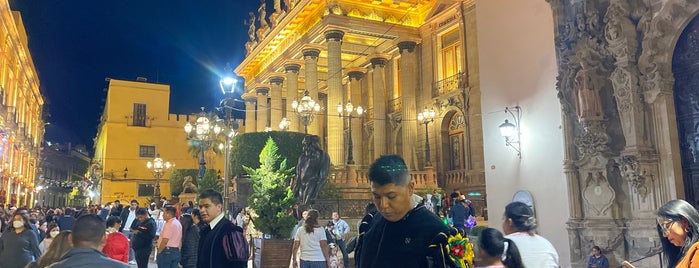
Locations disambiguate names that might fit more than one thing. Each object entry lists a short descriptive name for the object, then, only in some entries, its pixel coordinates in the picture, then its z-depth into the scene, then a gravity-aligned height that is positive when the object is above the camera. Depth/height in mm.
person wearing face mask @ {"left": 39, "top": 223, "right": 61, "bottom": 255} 9359 -560
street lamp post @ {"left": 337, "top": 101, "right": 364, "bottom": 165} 25531 +4507
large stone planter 11250 -1141
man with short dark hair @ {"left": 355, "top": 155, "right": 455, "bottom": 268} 2510 -157
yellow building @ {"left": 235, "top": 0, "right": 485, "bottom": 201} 26156 +6862
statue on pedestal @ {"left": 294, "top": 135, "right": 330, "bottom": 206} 17281 +903
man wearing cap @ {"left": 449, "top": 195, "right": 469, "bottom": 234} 14156 -486
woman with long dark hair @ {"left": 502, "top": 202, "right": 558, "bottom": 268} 3621 -299
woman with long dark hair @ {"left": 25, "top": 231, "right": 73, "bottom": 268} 4941 -431
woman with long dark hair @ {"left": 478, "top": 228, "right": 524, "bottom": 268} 3254 -345
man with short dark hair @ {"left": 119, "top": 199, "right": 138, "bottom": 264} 14331 -469
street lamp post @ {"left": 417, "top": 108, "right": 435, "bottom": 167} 25297 +3845
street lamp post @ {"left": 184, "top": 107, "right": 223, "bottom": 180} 18764 +2689
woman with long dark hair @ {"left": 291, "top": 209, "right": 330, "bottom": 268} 8086 -728
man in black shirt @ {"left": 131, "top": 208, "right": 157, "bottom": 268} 9531 -690
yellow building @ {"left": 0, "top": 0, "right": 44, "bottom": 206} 32594 +7387
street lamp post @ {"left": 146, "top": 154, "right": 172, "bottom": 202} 31844 +2168
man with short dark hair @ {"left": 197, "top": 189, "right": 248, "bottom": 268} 4787 -320
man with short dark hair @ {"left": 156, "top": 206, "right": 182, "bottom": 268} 8273 -653
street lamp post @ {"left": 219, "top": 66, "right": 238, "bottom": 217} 13634 +2617
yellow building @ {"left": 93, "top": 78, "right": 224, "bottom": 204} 51844 +6293
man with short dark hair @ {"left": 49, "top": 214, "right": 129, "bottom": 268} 3051 -270
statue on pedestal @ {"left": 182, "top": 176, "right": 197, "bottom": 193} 33344 +970
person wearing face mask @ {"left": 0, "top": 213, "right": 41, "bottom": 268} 7754 -609
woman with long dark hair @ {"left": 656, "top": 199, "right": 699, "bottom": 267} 3605 -251
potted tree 11289 -347
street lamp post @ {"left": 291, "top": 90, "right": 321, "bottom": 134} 21250 +3720
